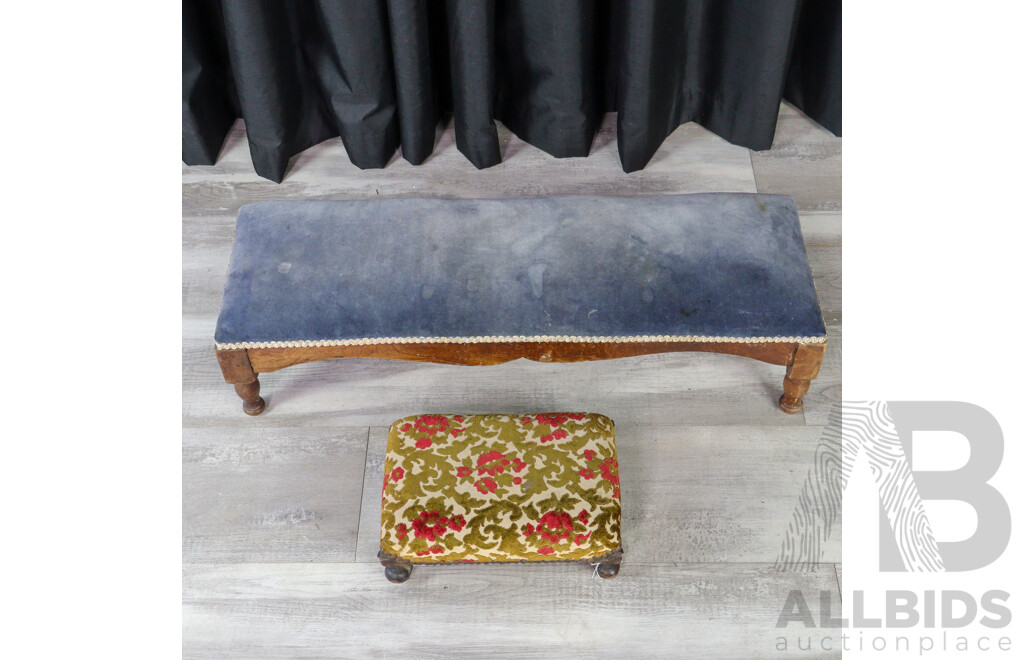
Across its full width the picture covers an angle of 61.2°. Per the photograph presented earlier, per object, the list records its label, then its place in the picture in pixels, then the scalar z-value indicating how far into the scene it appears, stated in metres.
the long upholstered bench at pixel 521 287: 1.58
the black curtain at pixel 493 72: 1.99
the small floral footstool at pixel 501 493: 1.44
